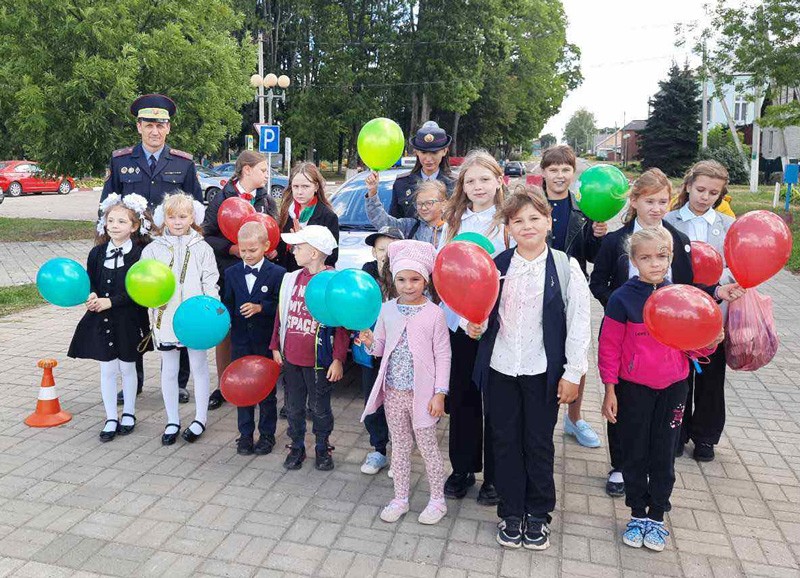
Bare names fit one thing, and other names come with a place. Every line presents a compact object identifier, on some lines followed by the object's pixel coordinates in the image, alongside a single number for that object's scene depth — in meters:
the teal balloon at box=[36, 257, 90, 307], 4.48
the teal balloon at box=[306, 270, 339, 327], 3.78
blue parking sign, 13.64
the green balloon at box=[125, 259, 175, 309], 4.27
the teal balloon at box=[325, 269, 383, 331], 3.52
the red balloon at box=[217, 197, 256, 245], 4.86
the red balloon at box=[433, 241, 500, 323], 3.17
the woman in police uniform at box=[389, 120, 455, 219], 4.71
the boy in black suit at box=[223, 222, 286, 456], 4.46
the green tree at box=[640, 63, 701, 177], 45.22
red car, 27.64
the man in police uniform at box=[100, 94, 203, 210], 5.36
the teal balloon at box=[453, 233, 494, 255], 3.67
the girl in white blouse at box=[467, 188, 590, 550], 3.33
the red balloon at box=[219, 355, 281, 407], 4.32
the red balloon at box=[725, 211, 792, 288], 3.61
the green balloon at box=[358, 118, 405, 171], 4.79
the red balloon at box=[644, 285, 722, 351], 3.16
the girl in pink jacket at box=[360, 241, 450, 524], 3.66
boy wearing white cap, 4.19
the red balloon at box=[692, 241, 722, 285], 3.89
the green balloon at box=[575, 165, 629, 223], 4.20
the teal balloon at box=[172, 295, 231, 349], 4.21
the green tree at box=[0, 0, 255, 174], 13.29
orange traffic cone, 5.08
